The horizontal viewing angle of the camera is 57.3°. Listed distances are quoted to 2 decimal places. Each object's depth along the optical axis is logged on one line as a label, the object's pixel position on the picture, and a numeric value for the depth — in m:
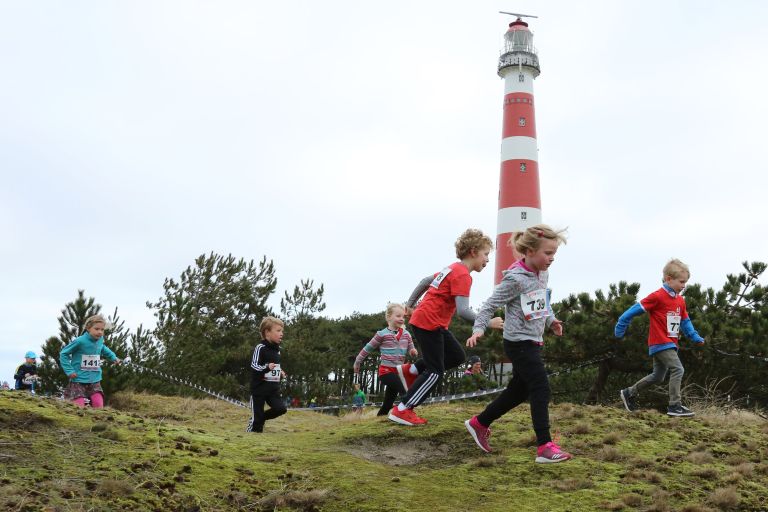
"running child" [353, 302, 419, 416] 8.36
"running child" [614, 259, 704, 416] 7.81
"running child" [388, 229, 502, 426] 6.12
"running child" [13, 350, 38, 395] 14.89
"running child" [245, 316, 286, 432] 7.91
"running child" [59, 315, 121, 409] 8.64
